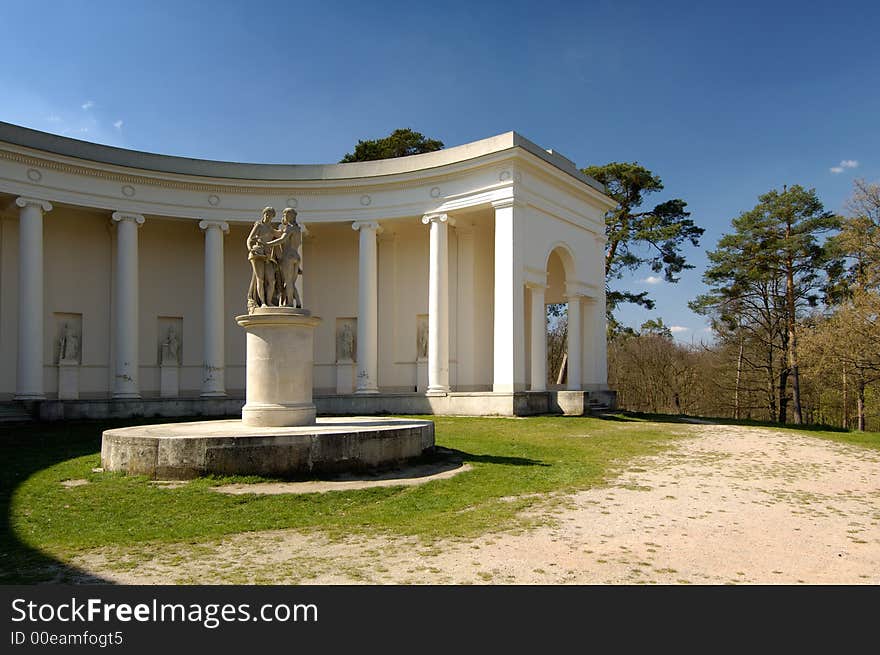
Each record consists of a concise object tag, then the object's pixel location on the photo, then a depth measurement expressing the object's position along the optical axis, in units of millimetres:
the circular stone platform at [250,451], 10578
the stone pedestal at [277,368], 12930
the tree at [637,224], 38656
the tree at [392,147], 39938
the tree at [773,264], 34969
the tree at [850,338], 24484
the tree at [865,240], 25734
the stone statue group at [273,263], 13531
